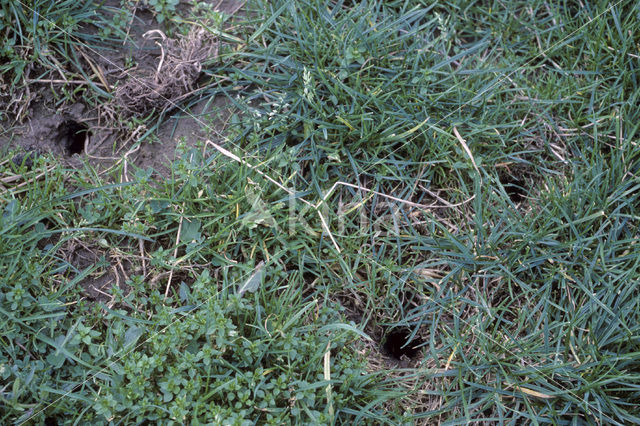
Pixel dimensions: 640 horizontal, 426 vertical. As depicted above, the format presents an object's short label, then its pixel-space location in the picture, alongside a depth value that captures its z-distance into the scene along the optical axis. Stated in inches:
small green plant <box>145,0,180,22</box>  114.7
